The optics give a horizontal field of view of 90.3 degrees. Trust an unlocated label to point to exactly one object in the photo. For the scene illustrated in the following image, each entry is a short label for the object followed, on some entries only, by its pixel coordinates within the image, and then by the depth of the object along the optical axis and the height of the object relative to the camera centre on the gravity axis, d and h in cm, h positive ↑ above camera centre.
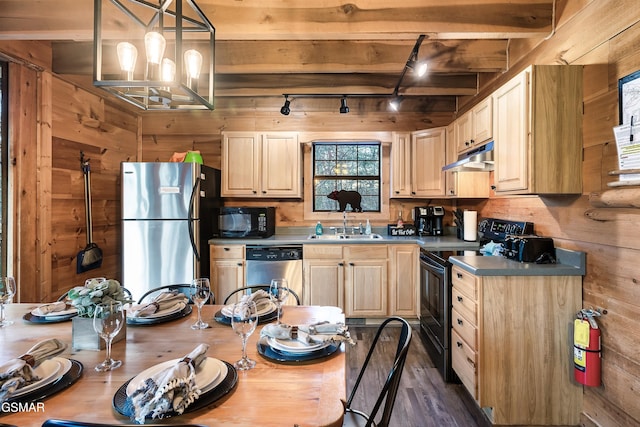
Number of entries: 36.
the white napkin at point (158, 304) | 150 -46
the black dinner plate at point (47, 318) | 146 -50
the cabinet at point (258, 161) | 369 +59
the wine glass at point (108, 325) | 107 -39
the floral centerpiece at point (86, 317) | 119 -40
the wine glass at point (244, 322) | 108 -38
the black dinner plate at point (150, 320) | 145 -50
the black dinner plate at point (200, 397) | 82 -51
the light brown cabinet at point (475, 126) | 254 +77
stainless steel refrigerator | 311 -14
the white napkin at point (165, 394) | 79 -47
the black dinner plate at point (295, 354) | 111 -51
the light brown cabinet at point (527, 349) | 189 -81
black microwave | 349 -11
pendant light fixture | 125 +70
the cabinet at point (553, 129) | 191 +51
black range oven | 237 -77
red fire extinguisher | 173 -75
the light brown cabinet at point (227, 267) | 335 -58
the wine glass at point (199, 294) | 147 -38
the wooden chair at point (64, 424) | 67 -45
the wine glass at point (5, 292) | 142 -37
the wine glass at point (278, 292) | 144 -36
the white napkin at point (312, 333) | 118 -46
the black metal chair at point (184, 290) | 295 -75
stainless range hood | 252 +43
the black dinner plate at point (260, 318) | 149 -51
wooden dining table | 82 -52
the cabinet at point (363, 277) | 336 -68
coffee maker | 376 -9
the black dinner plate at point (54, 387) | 87 -51
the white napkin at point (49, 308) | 150 -47
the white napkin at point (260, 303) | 153 -46
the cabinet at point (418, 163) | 359 +57
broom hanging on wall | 301 -28
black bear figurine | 393 +19
